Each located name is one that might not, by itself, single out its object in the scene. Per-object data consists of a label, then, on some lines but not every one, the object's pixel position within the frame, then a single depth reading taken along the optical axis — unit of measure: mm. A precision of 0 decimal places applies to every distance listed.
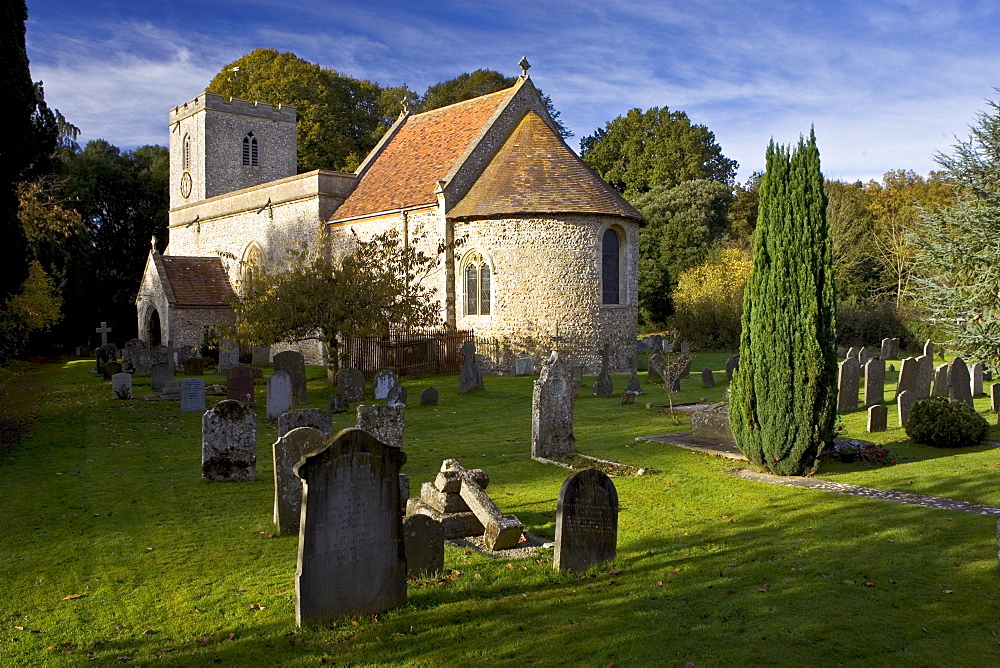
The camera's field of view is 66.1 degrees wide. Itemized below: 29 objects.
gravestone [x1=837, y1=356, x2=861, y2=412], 15359
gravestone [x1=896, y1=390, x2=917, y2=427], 12969
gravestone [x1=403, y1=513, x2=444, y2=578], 6121
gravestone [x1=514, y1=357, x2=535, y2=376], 23016
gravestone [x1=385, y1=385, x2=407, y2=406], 15526
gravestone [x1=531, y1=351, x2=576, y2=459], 11031
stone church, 23359
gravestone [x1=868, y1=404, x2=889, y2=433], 12727
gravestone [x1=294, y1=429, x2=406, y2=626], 5156
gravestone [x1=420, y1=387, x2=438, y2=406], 16984
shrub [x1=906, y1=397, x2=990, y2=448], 11445
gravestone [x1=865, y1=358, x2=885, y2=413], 15094
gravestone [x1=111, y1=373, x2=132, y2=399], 18297
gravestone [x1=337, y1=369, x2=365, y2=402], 16797
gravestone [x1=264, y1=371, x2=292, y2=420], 14180
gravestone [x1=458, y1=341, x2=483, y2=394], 19328
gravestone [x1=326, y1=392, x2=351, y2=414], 16111
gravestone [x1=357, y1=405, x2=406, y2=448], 9289
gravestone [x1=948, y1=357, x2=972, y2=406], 13711
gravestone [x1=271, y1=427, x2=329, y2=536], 7504
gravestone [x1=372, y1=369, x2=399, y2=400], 17656
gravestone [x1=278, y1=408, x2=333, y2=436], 8938
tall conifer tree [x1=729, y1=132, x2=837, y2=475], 9578
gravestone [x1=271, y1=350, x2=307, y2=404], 17375
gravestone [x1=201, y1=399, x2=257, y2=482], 9656
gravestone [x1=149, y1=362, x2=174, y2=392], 18891
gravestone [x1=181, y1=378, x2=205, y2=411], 16109
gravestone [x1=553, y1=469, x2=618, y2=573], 6188
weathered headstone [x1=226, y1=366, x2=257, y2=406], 16531
